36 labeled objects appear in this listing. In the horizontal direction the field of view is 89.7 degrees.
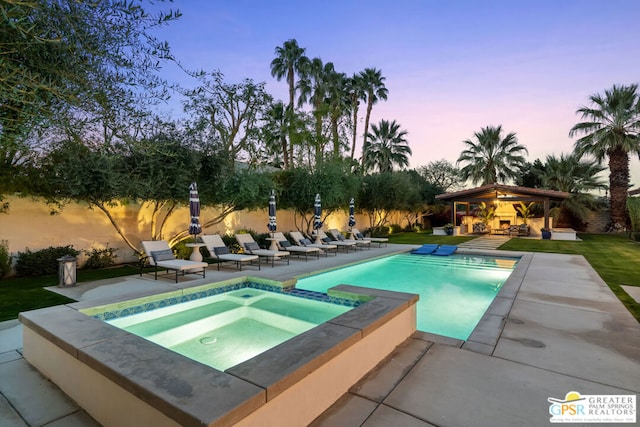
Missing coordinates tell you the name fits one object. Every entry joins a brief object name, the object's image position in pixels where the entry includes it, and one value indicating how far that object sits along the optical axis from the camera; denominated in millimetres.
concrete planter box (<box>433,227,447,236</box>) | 22422
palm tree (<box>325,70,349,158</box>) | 22375
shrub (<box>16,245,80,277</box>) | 8578
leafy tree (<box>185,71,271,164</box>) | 10836
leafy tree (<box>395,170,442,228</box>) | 24528
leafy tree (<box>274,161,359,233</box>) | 15453
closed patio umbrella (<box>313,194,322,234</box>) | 13728
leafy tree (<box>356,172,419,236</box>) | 21266
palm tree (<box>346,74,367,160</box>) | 27291
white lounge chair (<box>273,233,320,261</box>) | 11430
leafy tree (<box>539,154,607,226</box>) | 22953
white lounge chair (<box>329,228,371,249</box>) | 14879
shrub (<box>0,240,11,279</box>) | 8203
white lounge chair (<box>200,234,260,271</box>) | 9305
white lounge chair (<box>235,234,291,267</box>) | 10085
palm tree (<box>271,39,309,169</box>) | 24094
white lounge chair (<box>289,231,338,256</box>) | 12484
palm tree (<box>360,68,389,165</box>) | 27844
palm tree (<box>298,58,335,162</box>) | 24500
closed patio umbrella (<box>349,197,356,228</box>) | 16344
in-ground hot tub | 1982
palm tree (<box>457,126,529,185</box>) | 25359
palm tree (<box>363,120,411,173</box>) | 29734
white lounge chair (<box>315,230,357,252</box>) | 13533
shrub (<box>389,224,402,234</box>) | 25073
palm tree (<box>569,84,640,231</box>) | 18844
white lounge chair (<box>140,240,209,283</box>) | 7699
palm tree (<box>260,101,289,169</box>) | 12373
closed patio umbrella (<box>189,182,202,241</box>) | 8930
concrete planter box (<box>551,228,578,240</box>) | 18409
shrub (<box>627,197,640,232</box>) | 18109
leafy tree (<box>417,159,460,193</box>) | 34406
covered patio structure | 19828
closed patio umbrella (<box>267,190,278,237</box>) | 11695
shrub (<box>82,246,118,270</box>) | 9914
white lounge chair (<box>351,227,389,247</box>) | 15695
